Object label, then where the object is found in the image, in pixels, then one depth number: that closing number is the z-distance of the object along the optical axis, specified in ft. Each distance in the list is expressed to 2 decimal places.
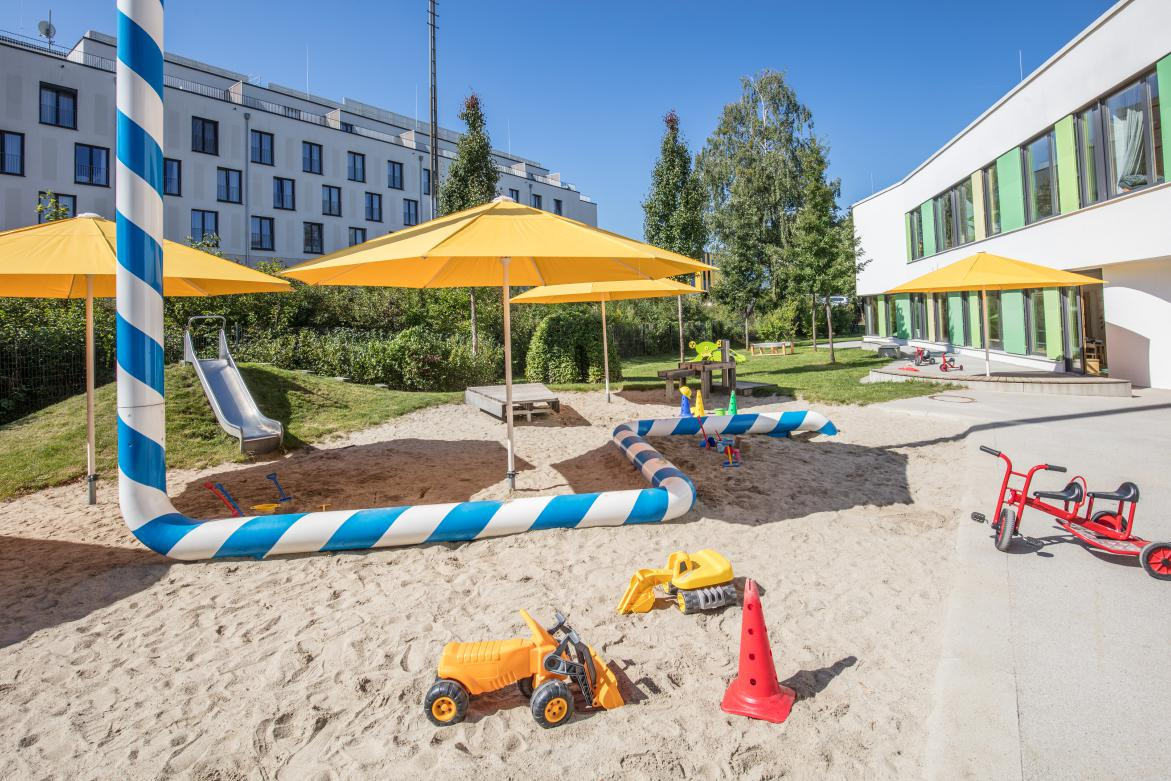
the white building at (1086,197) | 40.93
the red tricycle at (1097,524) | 13.98
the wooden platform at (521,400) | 35.60
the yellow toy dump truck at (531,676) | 9.41
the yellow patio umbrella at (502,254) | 16.66
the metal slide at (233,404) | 29.94
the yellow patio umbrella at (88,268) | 18.65
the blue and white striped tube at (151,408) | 15.85
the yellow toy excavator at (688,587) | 12.96
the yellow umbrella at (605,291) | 42.63
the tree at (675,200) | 79.97
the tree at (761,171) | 126.72
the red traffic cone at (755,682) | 9.64
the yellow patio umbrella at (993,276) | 44.62
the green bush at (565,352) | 58.95
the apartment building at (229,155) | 93.04
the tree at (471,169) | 67.21
